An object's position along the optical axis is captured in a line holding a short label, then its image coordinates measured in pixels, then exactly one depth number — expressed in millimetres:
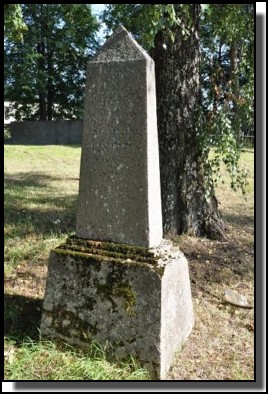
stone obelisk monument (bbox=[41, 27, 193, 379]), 3166
